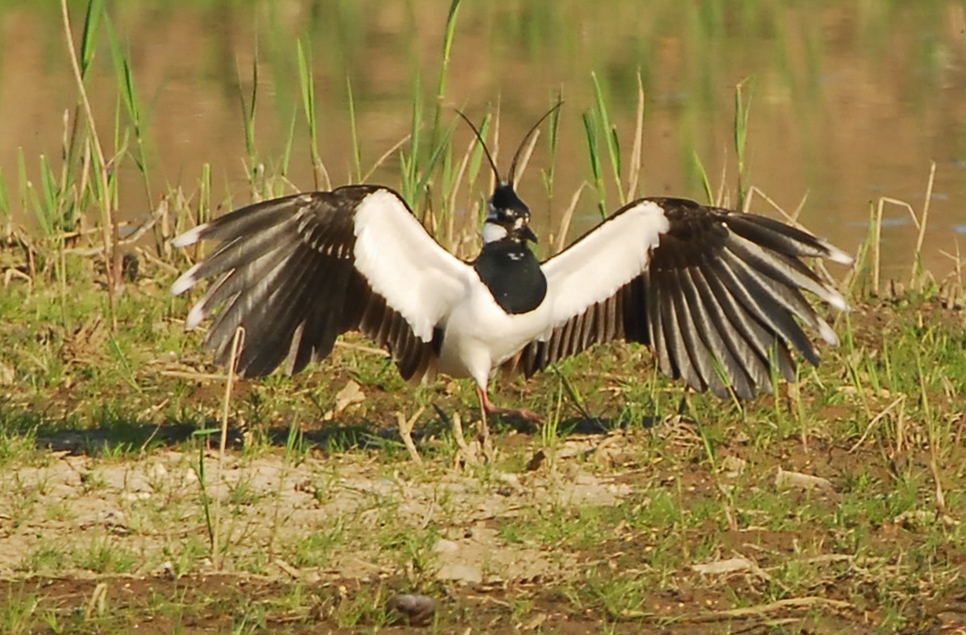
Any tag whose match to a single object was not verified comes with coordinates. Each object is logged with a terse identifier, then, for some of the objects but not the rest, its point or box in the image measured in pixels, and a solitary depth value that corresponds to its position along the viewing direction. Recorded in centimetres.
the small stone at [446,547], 914
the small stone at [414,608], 823
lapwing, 1059
